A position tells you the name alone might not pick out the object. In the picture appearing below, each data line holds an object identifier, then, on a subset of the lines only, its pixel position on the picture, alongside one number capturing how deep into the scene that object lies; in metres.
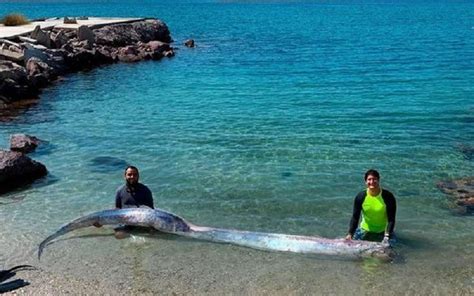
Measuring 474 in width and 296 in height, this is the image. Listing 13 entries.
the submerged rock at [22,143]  20.81
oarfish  12.20
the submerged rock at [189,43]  61.41
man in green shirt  12.27
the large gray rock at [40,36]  42.83
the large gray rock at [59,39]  45.28
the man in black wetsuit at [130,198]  13.83
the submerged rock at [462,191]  15.31
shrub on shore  54.19
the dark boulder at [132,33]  54.03
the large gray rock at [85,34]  48.72
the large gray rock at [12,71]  31.33
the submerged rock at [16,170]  16.97
